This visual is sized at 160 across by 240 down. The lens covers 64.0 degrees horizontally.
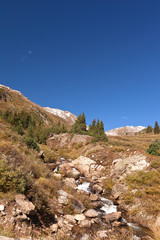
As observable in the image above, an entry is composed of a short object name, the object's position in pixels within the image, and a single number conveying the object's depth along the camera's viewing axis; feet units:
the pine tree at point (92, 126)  217.85
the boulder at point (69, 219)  28.48
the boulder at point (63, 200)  32.81
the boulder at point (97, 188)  50.46
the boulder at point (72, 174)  60.92
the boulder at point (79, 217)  30.10
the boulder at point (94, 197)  43.27
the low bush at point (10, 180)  24.16
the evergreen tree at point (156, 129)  344.69
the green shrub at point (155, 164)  48.03
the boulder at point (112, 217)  32.59
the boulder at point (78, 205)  33.96
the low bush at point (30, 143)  64.82
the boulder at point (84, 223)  28.22
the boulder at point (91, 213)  33.13
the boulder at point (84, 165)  69.46
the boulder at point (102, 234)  25.21
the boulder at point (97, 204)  39.41
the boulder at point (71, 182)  49.71
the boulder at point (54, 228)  22.95
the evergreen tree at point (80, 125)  199.60
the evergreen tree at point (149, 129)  402.23
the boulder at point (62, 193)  36.31
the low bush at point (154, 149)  57.99
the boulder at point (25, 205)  21.68
